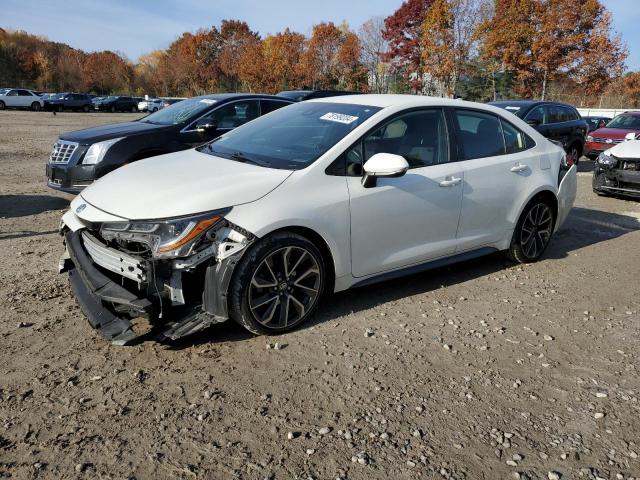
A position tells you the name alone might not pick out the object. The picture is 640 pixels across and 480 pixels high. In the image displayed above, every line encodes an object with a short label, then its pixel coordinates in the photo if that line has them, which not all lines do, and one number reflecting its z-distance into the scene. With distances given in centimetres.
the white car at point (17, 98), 4081
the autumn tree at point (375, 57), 5059
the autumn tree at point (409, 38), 4541
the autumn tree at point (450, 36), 3578
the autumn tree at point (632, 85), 4184
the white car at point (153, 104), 4590
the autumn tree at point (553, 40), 3122
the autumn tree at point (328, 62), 5284
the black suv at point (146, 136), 681
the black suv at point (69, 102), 4220
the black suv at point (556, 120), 1191
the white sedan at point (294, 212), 332
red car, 1316
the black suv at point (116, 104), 4562
